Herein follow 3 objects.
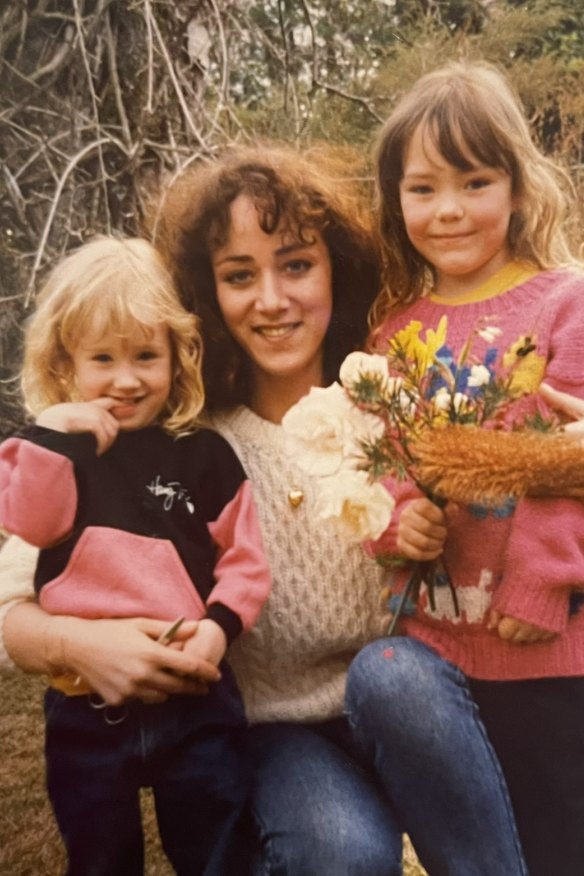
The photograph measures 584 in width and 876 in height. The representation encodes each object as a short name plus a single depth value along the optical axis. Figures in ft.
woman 3.11
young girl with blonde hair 2.90
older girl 2.86
